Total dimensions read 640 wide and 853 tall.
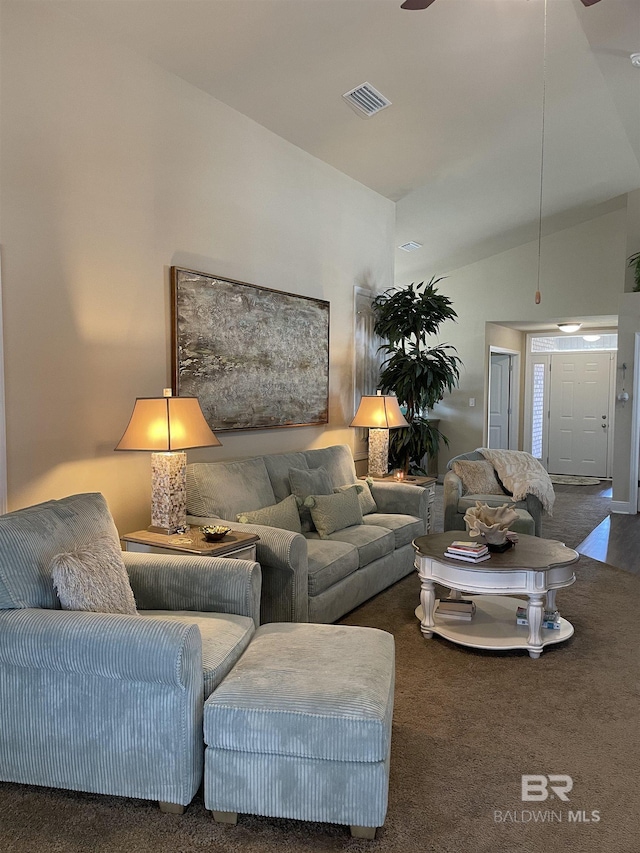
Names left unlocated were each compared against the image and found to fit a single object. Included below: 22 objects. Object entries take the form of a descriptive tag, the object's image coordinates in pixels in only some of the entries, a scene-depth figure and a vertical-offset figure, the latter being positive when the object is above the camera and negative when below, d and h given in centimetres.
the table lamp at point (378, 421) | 541 -25
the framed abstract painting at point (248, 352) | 393 +25
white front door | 1015 -32
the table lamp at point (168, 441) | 318 -25
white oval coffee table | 334 -97
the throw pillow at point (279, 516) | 370 -71
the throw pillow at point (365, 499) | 482 -79
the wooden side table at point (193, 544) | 304 -72
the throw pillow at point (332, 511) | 416 -77
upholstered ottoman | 197 -107
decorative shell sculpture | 359 -71
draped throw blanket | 541 -69
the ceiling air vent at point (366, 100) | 429 +191
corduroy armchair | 205 -96
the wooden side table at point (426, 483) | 526 -73
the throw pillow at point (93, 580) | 226 -67
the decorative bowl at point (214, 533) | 314 -67
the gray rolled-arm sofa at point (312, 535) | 333 -89
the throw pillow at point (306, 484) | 427 -61
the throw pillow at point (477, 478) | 554 -72
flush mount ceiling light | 905 +89
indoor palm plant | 595 +22
